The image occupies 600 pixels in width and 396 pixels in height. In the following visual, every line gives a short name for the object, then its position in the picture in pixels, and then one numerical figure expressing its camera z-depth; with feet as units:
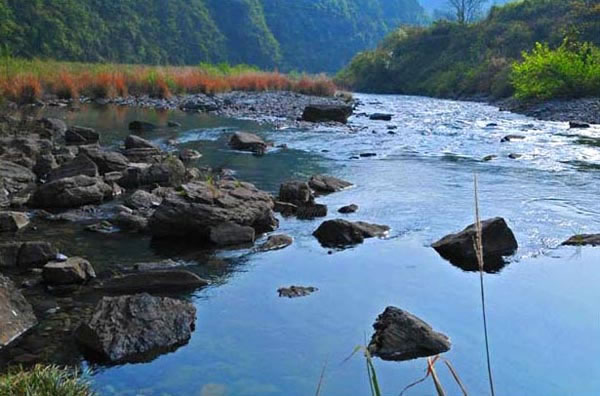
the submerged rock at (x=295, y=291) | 20.65
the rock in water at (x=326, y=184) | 36.45
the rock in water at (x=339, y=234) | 26.50
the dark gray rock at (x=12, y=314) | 16.89
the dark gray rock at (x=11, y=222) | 26.91
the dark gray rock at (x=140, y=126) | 61.21
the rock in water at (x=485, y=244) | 24.45
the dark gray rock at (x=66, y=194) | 31.09
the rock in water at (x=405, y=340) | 16.75
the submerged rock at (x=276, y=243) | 25.75
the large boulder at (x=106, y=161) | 38.32
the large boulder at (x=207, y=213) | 26.53
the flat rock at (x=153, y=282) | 20.85
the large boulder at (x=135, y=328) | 16.40
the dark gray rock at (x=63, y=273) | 21.01
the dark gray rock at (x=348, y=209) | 31.63
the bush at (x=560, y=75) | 84.17
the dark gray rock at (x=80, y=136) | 51.85
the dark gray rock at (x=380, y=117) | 74.46
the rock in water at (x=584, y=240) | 25.93
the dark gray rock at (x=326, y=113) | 70.79
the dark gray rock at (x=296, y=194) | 33.06
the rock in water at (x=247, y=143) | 50.26
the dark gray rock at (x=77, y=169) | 34.99
